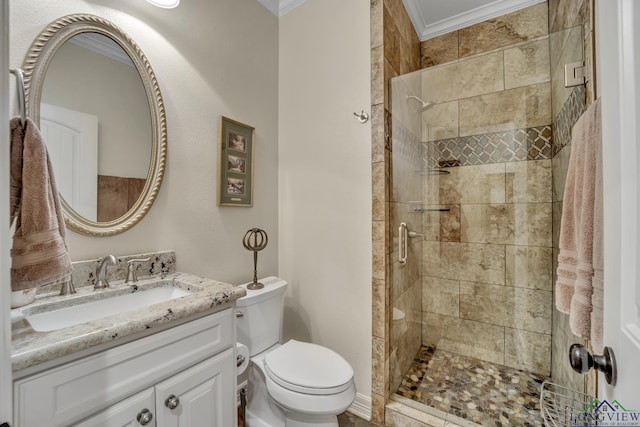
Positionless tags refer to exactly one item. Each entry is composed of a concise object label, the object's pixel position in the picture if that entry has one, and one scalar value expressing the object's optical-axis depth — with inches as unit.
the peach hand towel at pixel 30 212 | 26.3
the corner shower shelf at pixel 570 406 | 40.1
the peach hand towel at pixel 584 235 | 27.0
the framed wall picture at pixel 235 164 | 64.9
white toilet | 47.6
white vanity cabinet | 25.8
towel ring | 24.1
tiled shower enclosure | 65.7
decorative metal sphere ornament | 62.4
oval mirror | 41.5
